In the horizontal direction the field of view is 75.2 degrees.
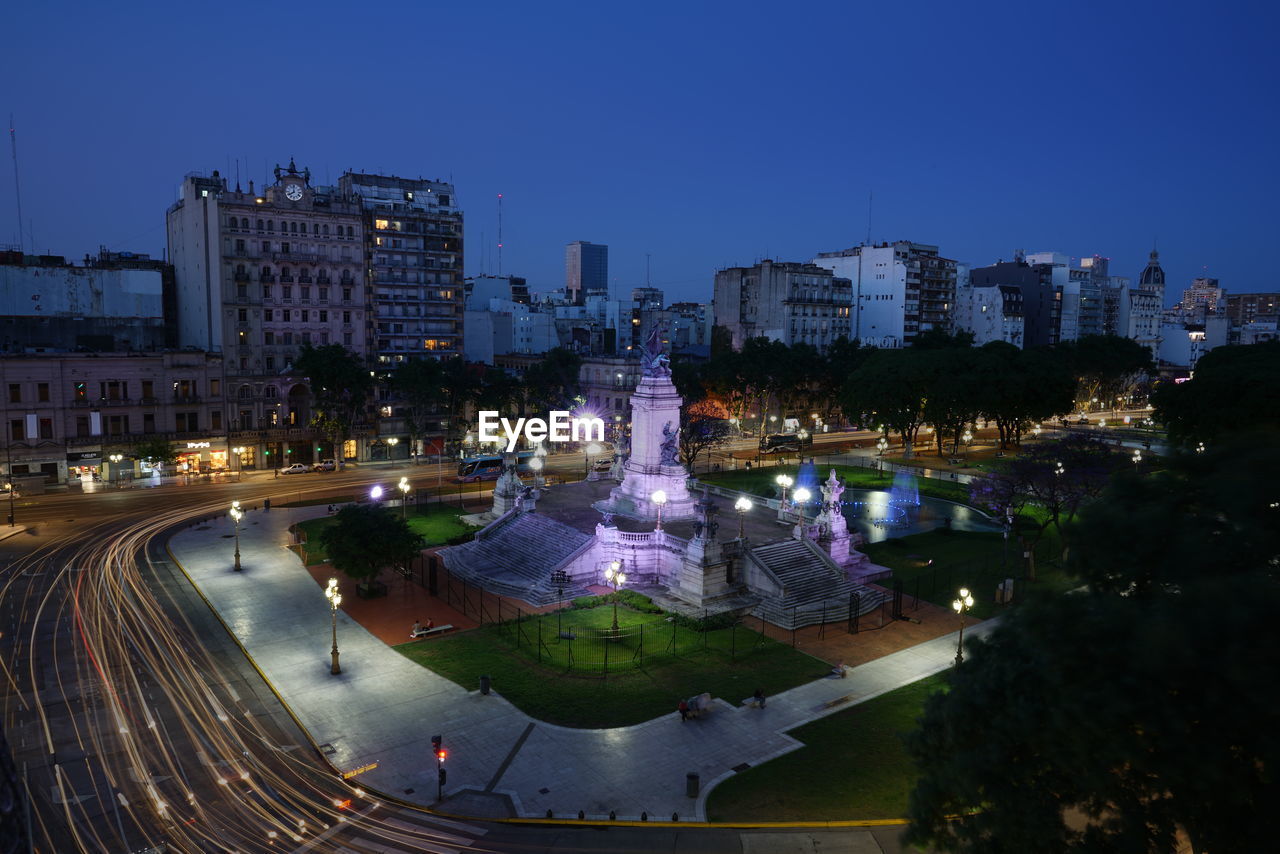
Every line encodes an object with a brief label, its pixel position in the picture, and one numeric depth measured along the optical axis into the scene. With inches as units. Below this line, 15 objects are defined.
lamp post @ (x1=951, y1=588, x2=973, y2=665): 1206.3
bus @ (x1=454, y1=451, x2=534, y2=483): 2743.6
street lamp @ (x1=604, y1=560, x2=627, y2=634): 1411.2
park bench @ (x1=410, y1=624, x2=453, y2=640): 1344.1
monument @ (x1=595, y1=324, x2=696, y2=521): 1930.7
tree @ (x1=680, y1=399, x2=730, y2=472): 2726.4
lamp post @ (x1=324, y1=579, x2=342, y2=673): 1198.3
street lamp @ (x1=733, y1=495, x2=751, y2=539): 1664.6
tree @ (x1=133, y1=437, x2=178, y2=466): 2549.2
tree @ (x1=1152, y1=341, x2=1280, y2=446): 2171.5
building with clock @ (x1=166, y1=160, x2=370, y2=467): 2935.5
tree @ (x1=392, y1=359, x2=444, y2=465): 3038.9
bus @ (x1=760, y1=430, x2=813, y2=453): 3385.8
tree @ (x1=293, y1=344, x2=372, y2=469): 2751.0
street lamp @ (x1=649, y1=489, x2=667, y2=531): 1829.5
